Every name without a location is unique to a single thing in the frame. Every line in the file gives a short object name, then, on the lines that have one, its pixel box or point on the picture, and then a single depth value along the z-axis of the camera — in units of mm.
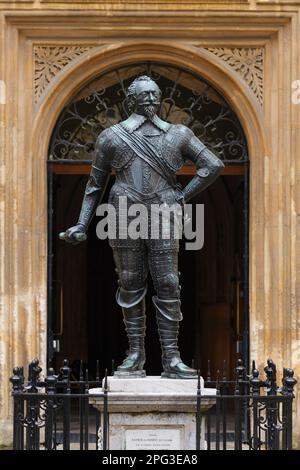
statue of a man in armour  9562
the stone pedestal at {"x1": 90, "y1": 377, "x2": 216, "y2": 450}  9320
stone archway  13867
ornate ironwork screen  14195
